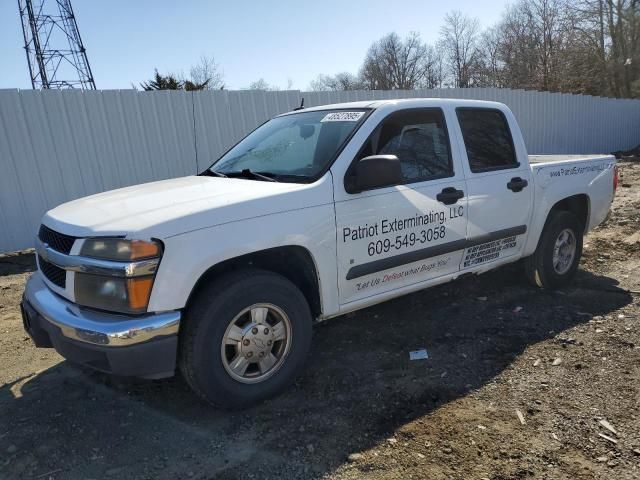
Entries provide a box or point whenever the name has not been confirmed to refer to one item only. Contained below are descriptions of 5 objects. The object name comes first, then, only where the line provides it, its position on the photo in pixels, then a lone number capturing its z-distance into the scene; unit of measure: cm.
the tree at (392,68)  5431
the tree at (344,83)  5056
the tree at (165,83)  1802
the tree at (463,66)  4797
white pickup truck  262
